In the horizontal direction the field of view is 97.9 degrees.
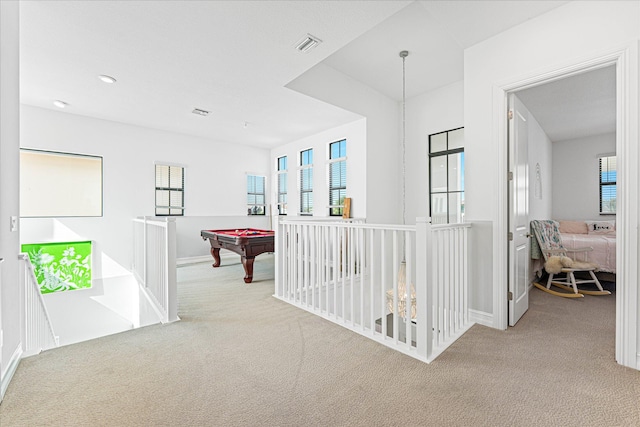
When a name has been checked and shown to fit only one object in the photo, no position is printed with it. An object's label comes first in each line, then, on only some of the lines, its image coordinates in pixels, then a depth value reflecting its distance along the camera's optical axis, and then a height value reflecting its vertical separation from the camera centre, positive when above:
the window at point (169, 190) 6.09 +0.50
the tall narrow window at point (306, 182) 6.64 +0.74
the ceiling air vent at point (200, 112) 4.88 +1.80
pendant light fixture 3.36 +0.53
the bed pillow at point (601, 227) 5.31 -0.30
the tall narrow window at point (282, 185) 7.54 +0.75
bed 4.07 -0.54
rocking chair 3.78 -0.72
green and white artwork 4.75 -0.91
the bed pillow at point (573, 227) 5.66 -0.32
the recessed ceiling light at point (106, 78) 3.61 +1.77
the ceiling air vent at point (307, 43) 2.85 +1.78
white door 2.72 +0.01
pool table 4.34 -0.54
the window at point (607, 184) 5.83 +0.58
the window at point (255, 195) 7.58 +0.48
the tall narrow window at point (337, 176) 5.76 +0.77
